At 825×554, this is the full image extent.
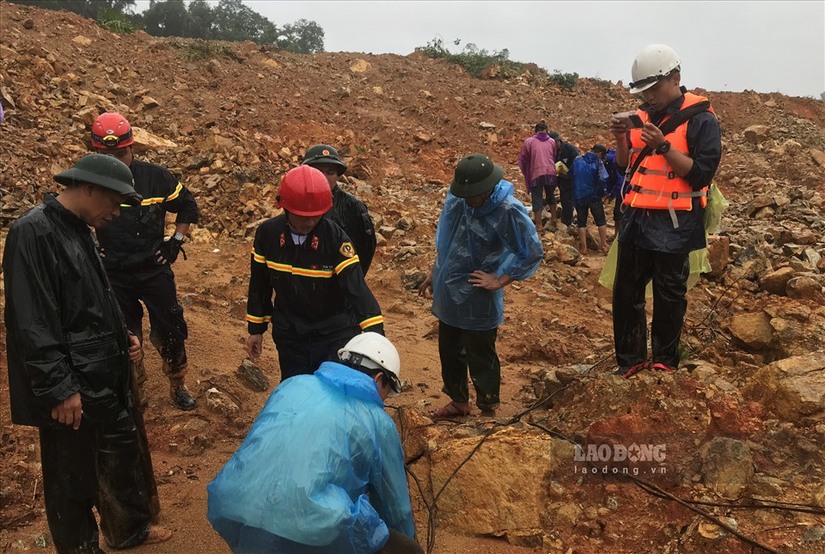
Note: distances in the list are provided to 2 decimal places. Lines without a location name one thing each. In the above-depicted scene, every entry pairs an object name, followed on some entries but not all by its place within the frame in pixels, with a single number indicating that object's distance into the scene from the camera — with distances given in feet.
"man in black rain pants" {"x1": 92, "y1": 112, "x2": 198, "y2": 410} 12.88
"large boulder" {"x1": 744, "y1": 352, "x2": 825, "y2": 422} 10.53
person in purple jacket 30.89
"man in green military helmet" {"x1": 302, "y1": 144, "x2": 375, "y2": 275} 13.76
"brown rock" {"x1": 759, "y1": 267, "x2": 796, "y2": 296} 17.85
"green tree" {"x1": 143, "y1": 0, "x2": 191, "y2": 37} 93.66
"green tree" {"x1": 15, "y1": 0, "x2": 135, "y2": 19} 81.36
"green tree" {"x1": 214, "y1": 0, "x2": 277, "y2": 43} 99.40
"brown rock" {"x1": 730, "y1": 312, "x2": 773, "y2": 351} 13.99
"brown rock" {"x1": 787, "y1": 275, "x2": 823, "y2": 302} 16.28
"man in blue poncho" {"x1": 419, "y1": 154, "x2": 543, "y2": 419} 12.37
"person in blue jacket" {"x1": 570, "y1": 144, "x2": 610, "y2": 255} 29.96
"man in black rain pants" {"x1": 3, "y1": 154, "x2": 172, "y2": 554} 7.94
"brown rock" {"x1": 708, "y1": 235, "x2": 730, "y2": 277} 23.25
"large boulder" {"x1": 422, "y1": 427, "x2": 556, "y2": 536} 10.32
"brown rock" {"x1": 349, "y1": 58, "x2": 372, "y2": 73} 65.46
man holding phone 11.27
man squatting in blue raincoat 6.34
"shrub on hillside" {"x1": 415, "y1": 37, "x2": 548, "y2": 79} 73.77
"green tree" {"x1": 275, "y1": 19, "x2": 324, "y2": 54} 126.34
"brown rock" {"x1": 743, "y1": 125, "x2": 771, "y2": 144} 62.03
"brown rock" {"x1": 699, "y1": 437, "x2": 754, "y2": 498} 9.50
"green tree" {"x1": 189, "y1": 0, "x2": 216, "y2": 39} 94.43
